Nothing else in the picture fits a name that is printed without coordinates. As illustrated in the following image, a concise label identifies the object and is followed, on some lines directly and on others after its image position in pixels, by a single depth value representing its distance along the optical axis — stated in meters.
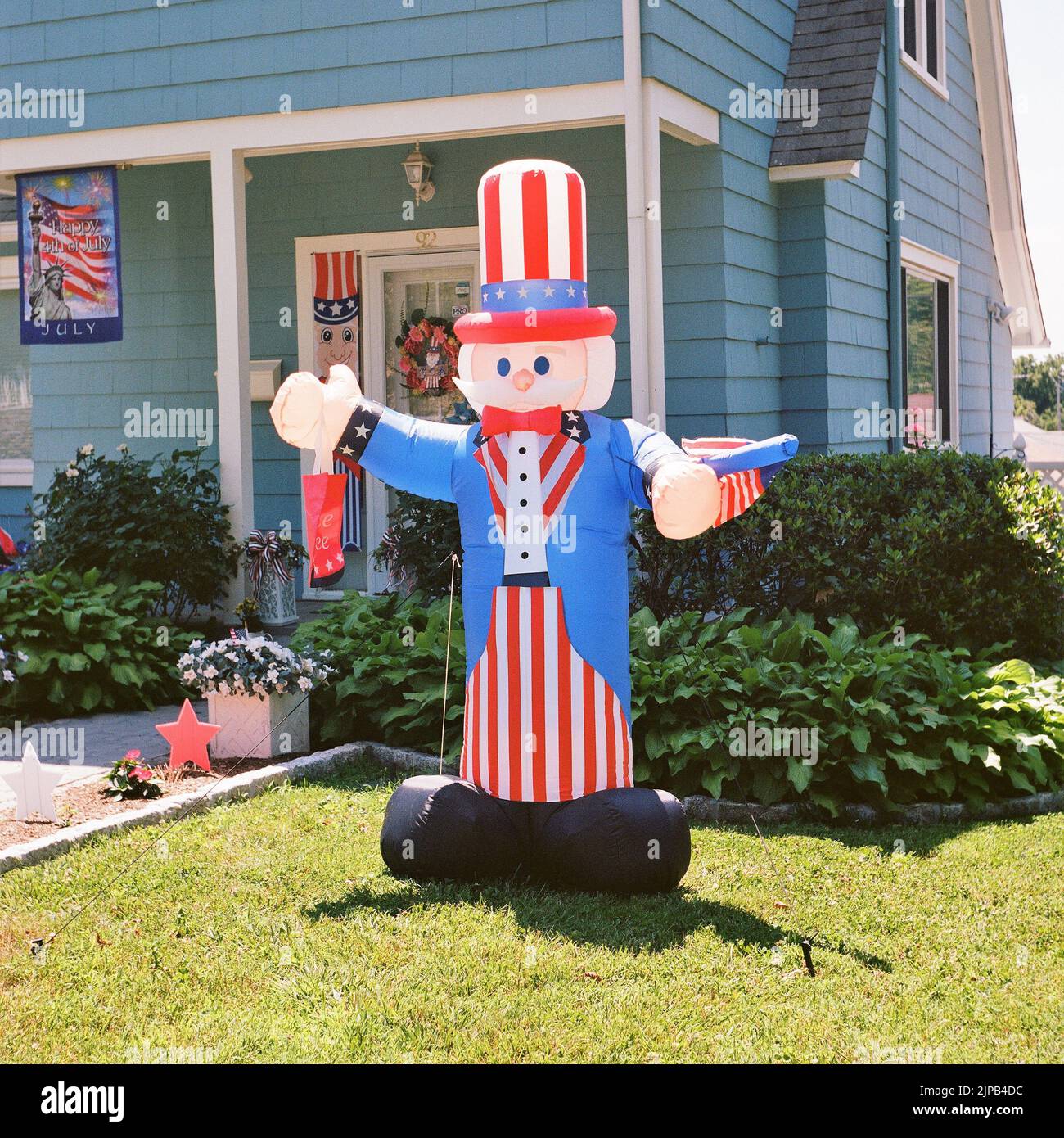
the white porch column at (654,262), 7.27
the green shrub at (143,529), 7.99
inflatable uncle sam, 4.32
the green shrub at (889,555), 6.74
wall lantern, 9.04
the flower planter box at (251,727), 6.16
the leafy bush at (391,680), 6.14
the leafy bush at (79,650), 7.04
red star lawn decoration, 5.91
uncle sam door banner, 9.59
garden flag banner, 8.61
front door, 9.45
